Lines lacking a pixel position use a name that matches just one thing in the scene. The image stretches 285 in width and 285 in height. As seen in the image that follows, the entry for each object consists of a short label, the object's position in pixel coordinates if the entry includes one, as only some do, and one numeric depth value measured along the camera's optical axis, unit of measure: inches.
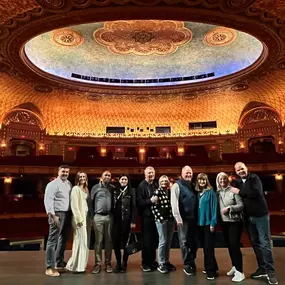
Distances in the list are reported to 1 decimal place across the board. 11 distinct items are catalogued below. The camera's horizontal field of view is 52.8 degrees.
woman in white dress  167.0
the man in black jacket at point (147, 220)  168.7
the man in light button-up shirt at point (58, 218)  163.3
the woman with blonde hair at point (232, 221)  150.5
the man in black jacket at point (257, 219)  145.3
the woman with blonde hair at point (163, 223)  165.5
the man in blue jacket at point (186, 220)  161.2
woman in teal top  154.9
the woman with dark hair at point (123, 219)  169.3
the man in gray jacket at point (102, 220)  169.8
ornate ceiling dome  584.1
